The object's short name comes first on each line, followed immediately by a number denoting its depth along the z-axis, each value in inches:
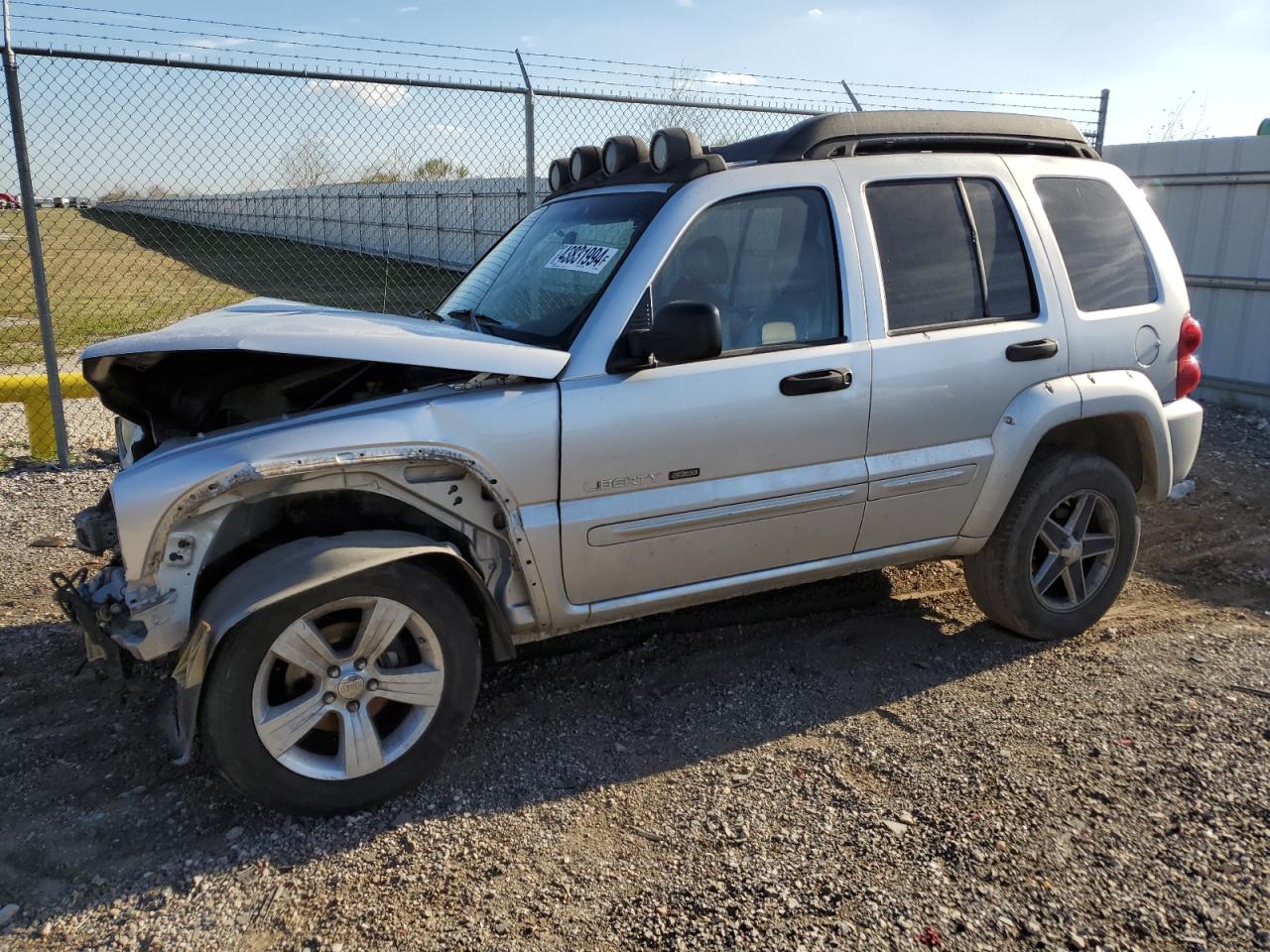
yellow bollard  278.4
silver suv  119.8
